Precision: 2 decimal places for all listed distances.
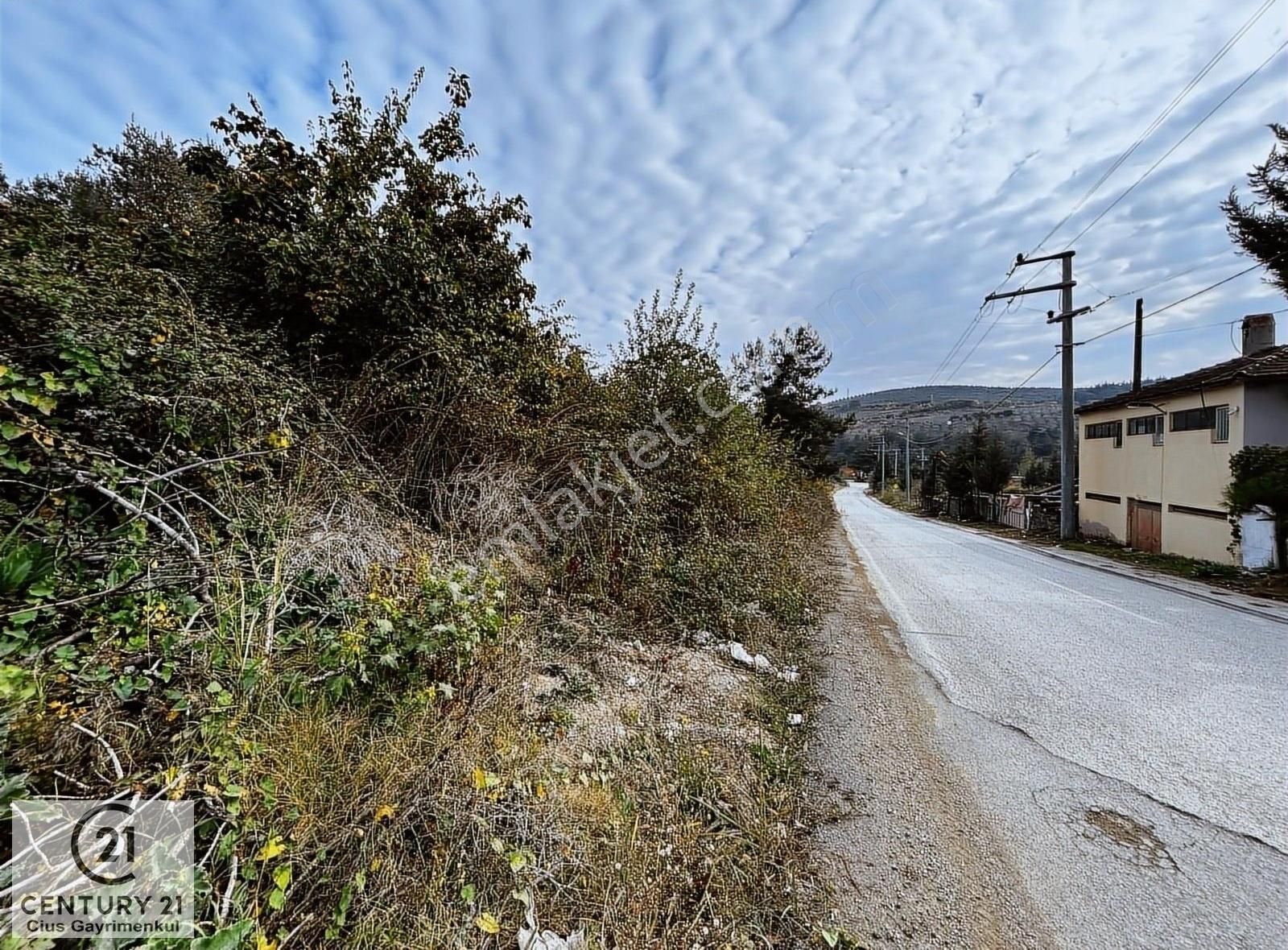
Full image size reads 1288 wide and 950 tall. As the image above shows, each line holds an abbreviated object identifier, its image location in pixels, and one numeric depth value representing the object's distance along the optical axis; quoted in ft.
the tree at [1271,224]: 33.01
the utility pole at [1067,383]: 49.01
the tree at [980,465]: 87.66
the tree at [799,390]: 55.01
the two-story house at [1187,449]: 35.27
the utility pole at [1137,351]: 55.47
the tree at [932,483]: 108.88
